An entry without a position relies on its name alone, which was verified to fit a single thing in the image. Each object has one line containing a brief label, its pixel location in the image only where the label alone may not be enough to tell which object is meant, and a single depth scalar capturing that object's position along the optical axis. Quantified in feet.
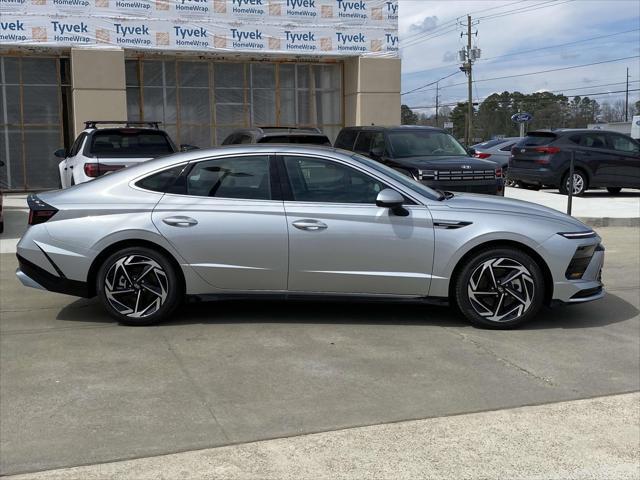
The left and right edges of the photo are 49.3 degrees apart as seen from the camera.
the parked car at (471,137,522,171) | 74.23
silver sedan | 19.25
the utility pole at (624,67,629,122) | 281.95
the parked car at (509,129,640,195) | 56.80
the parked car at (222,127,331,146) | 37.76
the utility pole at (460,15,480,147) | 177.88
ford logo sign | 131.13
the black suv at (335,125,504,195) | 37.88
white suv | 37.17
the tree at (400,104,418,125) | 215.65
